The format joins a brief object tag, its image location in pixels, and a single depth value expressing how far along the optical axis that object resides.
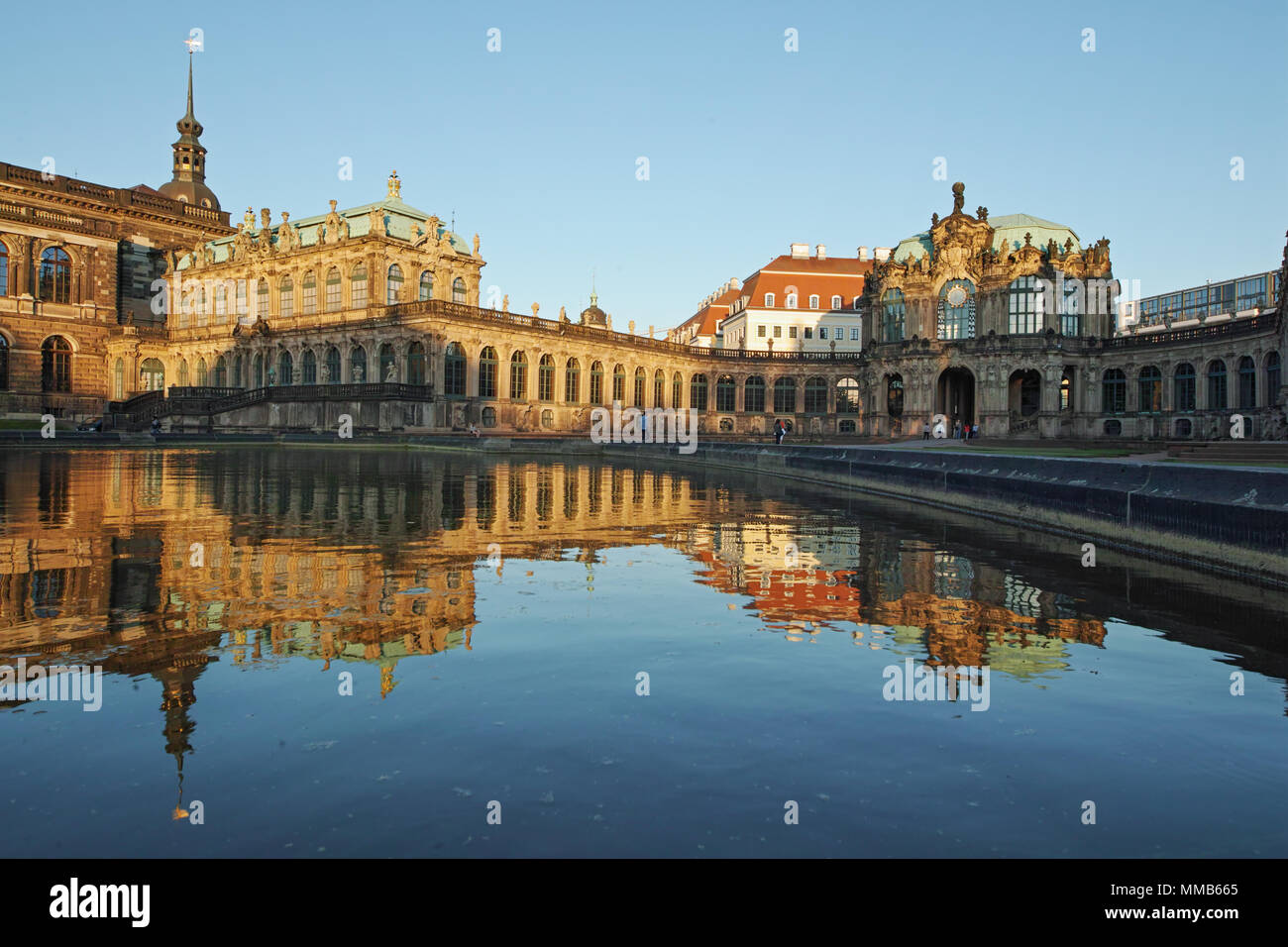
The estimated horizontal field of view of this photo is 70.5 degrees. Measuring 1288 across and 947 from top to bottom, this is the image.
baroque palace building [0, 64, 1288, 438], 64.75
